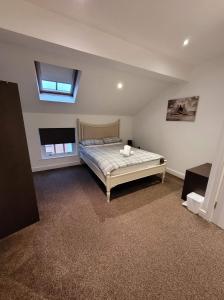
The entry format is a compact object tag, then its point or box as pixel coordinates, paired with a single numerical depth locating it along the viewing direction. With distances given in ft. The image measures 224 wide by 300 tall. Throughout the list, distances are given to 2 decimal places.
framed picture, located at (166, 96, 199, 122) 9.66
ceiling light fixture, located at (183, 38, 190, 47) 6.63
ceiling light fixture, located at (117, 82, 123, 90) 10.39
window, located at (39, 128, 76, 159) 11.68
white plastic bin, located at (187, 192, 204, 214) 6.94
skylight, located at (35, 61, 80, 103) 9.48
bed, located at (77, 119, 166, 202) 7.90
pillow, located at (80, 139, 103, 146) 12.36
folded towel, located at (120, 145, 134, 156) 9.37
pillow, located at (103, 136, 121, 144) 13.46
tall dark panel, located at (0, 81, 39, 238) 4.90
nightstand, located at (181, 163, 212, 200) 7.35
